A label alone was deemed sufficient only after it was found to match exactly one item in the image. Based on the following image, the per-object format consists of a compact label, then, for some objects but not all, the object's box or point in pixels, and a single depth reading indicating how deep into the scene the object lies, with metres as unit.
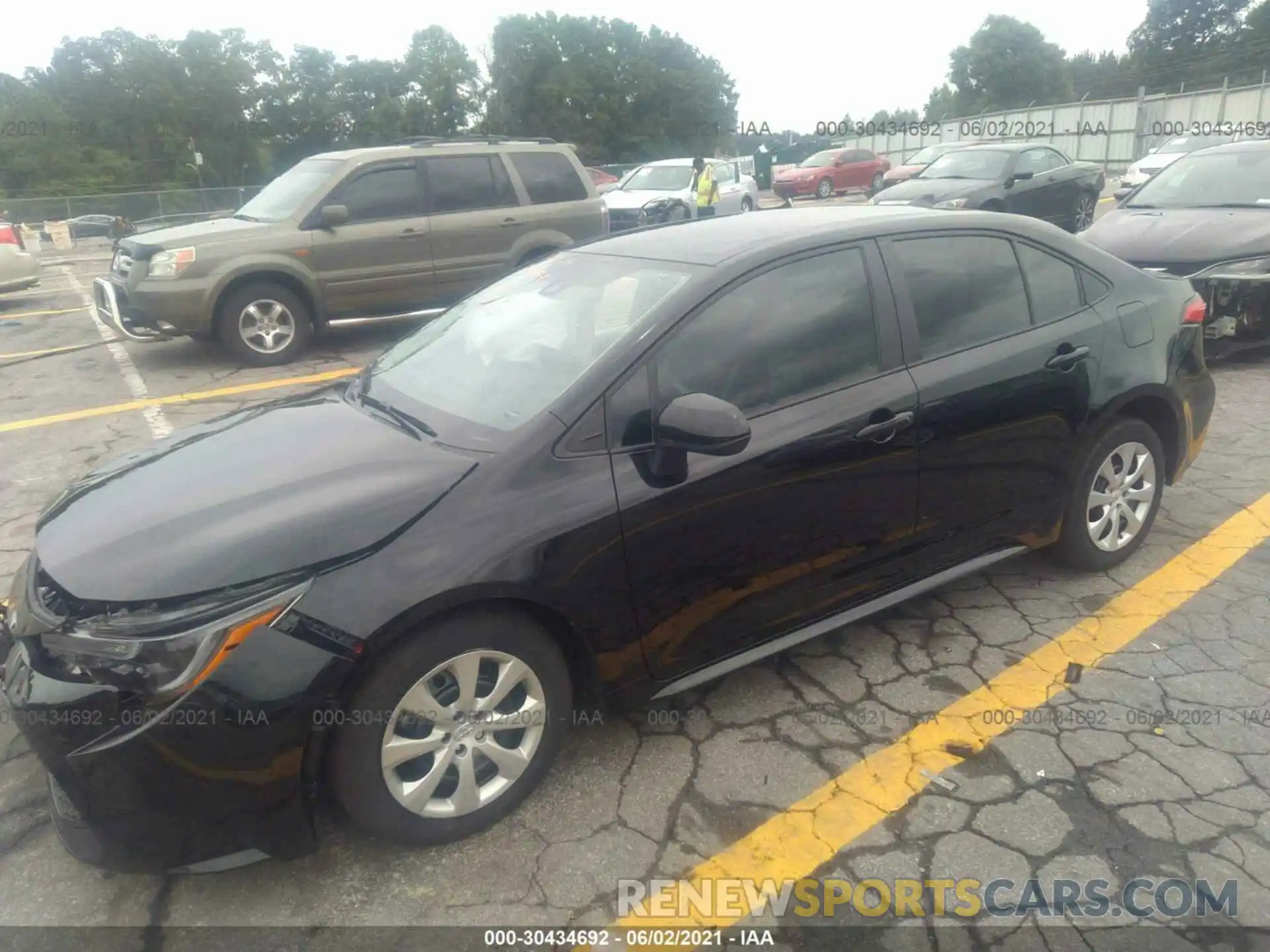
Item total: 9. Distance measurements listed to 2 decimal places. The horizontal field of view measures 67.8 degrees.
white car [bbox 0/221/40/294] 11.94
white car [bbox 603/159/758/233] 16.50
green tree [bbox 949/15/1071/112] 73.19
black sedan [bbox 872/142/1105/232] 12.43
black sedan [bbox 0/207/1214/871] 2.26
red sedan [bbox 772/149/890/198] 26.83
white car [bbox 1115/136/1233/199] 19.48
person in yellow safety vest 16.12
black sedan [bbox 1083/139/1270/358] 6.70
